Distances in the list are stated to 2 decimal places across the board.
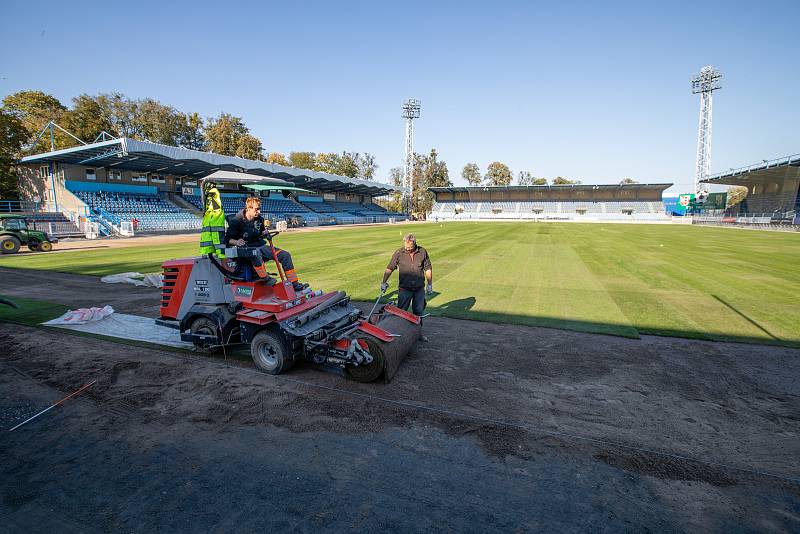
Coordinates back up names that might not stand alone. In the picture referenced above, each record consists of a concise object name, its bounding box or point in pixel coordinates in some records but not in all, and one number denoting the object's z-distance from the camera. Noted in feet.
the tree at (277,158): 266.55
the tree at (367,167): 351.56
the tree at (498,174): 365.24
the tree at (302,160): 309.53
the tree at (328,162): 321.32
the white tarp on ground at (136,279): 37.63
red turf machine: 16.81
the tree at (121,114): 184.85
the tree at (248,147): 211.00
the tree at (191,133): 209.05
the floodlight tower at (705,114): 220.02
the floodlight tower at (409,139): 231.91
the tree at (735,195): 255.25
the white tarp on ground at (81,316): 25.00
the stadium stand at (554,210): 233.55
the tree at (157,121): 192.75
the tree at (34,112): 146.92
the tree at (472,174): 366.43
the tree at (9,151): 112.82
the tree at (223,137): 207.51
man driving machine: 18.19
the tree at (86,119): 160.25
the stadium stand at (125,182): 101.81
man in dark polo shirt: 22.41
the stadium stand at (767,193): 156.56
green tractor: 62.29
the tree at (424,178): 287.28
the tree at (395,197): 323.27
